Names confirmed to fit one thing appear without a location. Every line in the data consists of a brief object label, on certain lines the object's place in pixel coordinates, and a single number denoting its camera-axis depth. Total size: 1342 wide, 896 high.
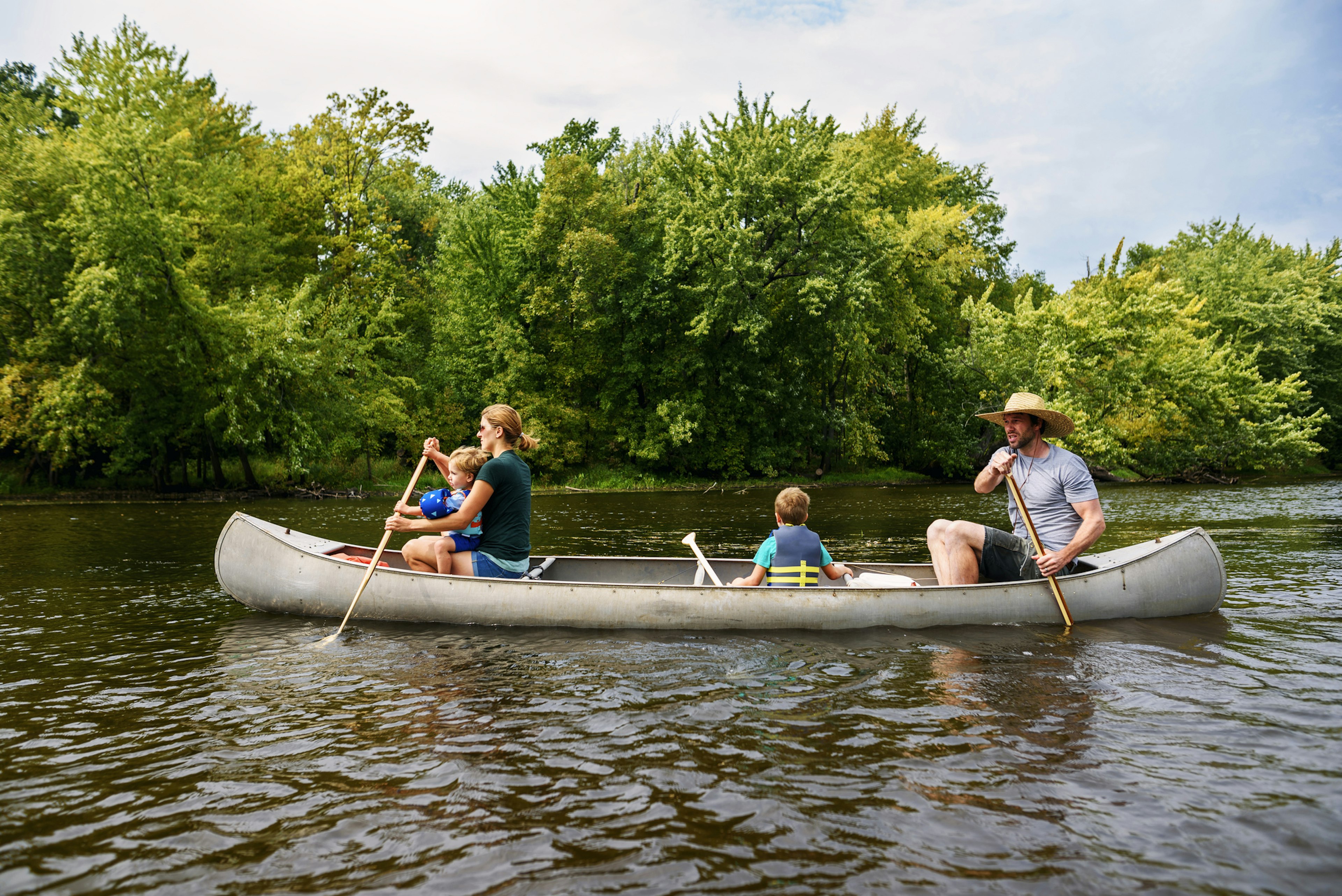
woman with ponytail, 7.12
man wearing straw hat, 7.05
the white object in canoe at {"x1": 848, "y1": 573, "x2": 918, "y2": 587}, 7.60
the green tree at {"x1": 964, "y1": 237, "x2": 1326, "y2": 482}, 28.58
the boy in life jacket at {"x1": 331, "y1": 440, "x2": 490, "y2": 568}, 7.37
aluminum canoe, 7.12
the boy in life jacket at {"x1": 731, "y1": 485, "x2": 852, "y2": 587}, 7.16
